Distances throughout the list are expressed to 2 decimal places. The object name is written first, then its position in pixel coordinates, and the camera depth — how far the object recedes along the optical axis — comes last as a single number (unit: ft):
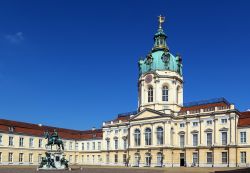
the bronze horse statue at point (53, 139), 130.48
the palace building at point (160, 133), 153.48
